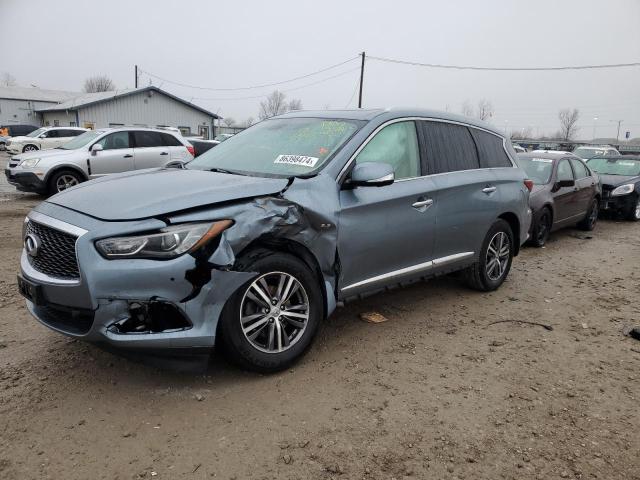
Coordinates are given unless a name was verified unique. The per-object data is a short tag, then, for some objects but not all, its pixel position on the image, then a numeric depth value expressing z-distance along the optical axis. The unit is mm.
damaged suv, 2727
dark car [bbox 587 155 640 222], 11195
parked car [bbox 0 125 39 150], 35906
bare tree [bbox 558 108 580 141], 80938
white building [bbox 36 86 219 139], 35969
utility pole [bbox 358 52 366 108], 36253
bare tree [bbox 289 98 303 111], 70250
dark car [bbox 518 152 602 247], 8039
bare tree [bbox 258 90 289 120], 72875
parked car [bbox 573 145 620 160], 21030
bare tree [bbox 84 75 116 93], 88438
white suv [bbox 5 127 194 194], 10492
